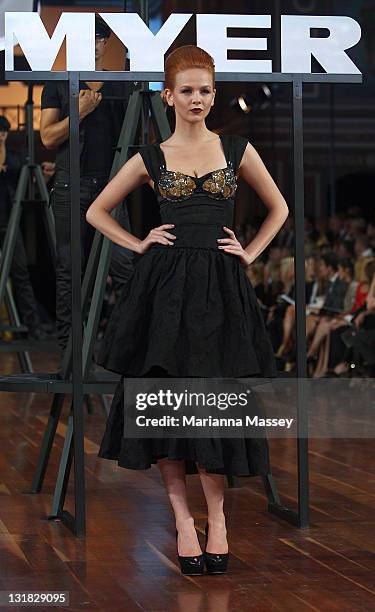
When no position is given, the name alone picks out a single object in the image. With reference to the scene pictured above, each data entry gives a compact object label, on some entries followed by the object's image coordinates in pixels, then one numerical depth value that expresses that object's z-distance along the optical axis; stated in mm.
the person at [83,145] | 8533
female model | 5878
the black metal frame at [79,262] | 6802
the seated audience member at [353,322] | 14079
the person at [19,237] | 14401
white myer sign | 6691
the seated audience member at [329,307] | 15084
